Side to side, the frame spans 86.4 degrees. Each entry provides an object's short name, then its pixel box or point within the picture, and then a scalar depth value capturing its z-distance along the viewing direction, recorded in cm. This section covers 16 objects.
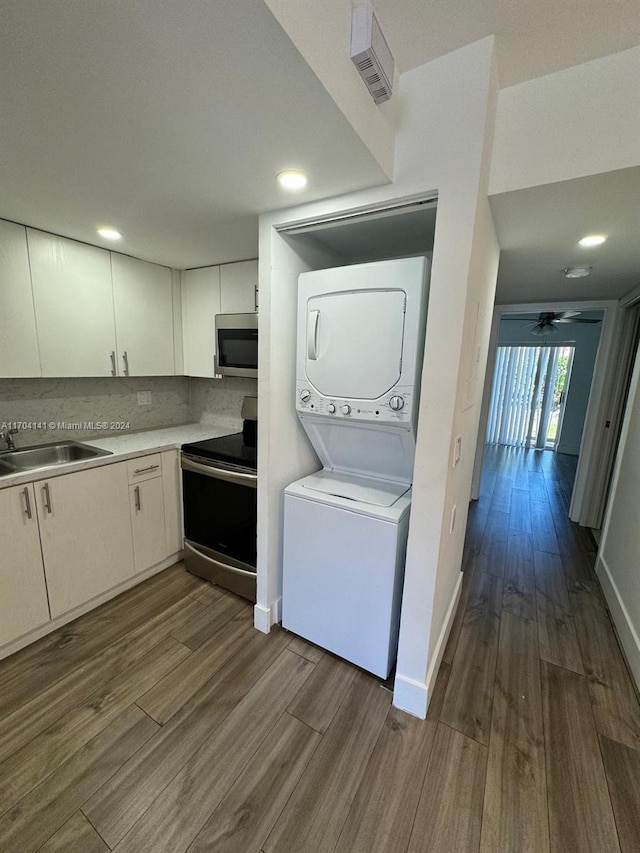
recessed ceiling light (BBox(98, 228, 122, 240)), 193
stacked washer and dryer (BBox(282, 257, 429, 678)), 144
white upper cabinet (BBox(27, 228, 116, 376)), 201
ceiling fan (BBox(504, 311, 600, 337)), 390
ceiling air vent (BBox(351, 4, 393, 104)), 93
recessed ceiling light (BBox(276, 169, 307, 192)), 129
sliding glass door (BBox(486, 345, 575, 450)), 633
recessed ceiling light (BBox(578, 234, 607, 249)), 167
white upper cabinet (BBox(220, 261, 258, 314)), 237
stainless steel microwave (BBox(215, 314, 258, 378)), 228
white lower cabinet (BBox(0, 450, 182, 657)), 169
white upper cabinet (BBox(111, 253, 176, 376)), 240
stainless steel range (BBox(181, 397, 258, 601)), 206
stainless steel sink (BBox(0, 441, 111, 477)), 207
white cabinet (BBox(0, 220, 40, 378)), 186
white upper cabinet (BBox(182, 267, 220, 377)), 260
